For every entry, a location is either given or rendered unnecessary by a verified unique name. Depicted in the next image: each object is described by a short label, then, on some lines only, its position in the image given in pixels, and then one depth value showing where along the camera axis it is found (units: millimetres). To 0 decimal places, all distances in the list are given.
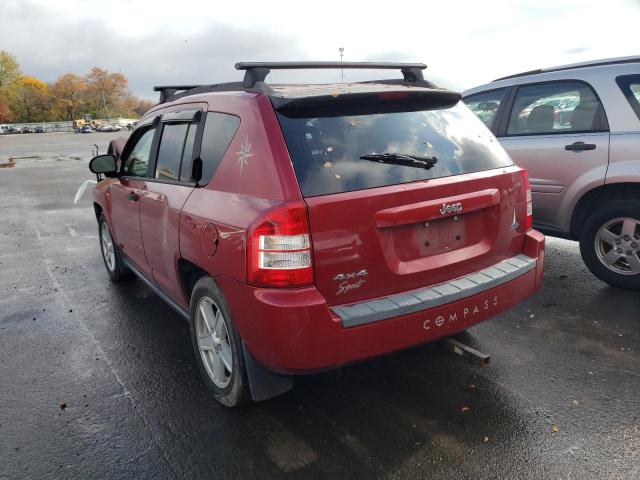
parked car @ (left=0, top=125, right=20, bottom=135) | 93956
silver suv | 4457
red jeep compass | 2469
